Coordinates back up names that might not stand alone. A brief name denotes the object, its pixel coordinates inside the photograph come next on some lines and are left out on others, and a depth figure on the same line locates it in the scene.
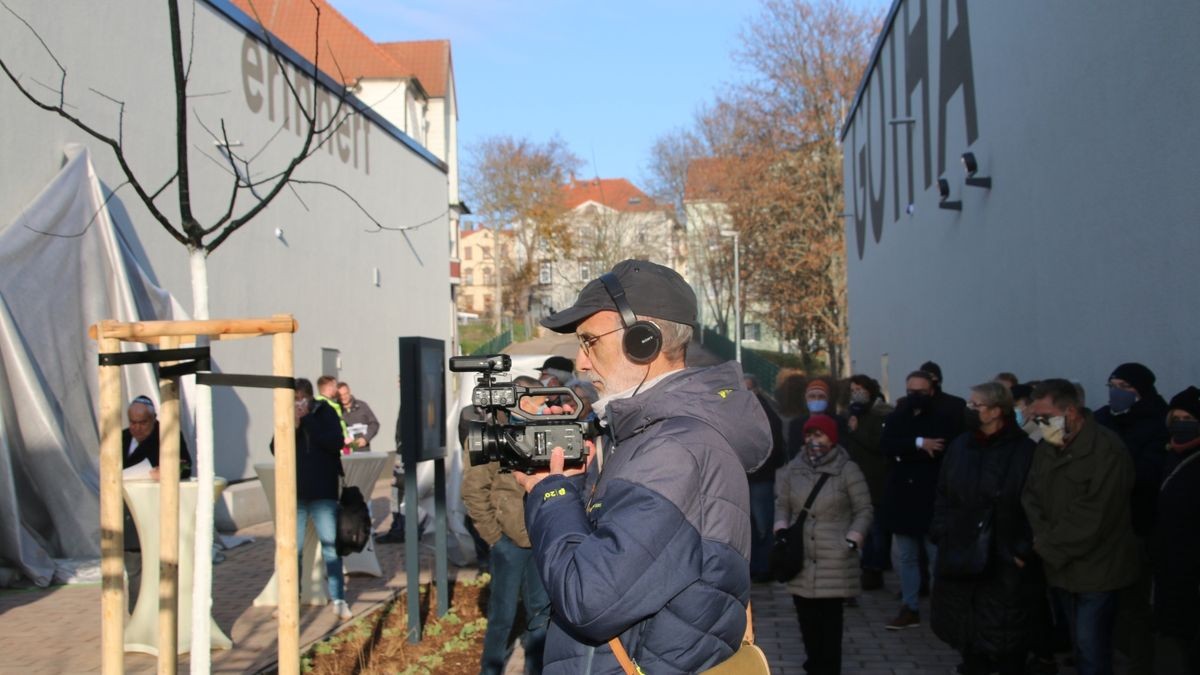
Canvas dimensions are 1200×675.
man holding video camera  2.51
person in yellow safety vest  13.25
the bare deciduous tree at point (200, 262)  4.49
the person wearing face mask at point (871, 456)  10.12
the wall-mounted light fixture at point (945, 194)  14.88
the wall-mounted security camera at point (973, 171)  13.09
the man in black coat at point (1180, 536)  5.36
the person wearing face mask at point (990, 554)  6.27
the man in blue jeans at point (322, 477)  8.77
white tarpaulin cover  10.39
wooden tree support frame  4.36
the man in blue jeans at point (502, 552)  6.23
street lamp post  41.42
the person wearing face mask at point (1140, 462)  6.36
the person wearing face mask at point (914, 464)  8.66
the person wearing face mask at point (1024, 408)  8.05
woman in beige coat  6.59
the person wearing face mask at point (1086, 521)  6.13
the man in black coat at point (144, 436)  9.16
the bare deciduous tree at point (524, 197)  68.31
